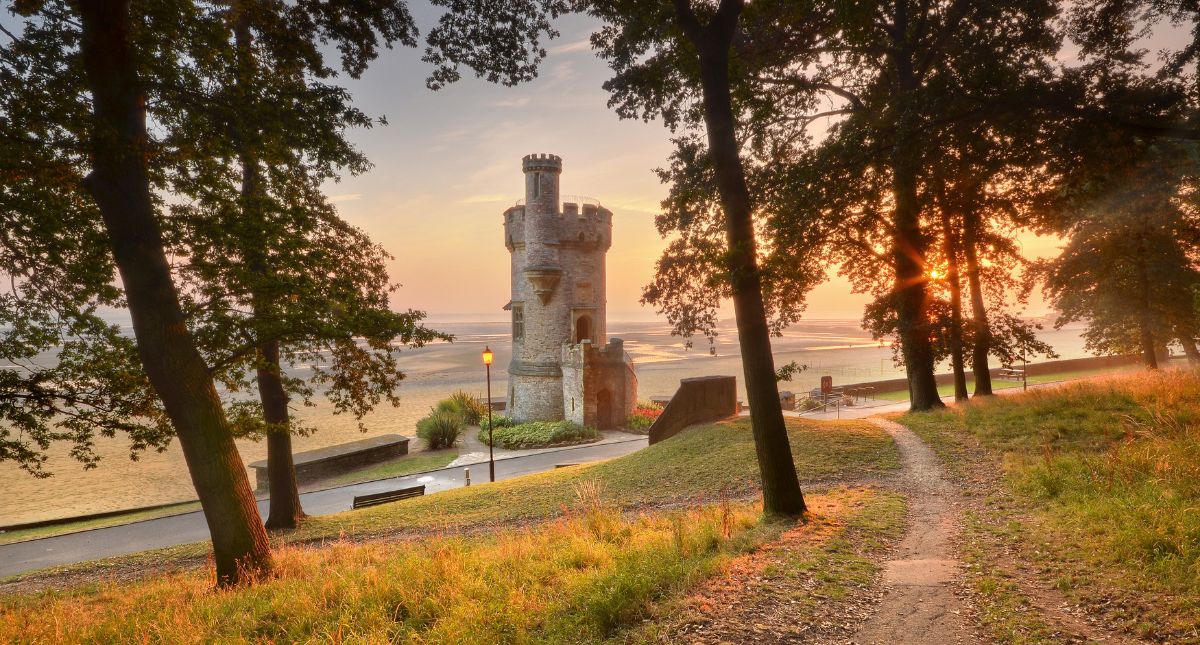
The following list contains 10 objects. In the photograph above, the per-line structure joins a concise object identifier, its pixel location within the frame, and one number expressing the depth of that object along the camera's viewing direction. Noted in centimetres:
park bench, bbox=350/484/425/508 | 1535
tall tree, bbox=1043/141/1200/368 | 1762
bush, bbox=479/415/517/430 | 2970
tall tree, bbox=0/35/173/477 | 607
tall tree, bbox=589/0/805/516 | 695
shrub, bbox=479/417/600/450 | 2627
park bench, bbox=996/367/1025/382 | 2832
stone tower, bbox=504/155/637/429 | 2900
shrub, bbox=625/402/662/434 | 2864
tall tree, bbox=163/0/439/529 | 717
